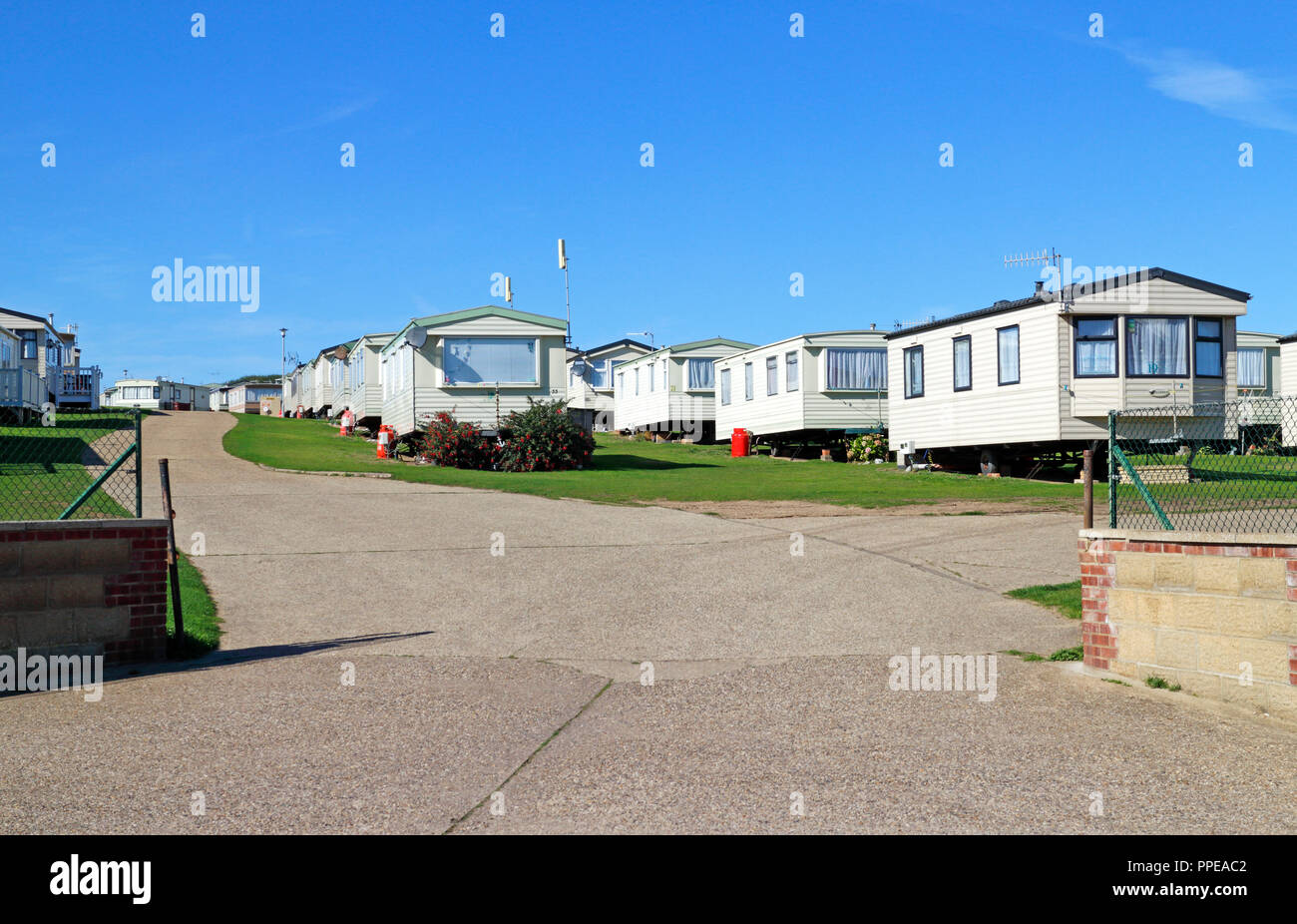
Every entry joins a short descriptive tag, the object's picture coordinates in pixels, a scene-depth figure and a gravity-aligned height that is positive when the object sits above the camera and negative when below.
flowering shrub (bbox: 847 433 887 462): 29.80 -0.05
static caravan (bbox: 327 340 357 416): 41.66 +2.82
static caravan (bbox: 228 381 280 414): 80.38 +4.05
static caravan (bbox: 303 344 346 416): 48.09 +3.00
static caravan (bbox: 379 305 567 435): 27.11 +2.04
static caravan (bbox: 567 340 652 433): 47.50 +3.21
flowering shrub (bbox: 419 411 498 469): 25.72 +0.07
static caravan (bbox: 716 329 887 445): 29.84 +1.69
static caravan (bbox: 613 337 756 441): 38.19 +2.07
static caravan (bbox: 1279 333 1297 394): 31.50 +2.24
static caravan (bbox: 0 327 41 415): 29.11 +1.86
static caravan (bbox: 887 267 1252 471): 21.14 +1.77
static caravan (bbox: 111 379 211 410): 71.50 +3.64
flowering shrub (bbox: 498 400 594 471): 25.22 +0.13
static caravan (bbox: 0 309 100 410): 37.62 +3.05
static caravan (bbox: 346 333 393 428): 34.88 +2.13
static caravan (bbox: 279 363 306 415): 62.28 +3.36
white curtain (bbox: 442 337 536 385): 27.27 +2.14
